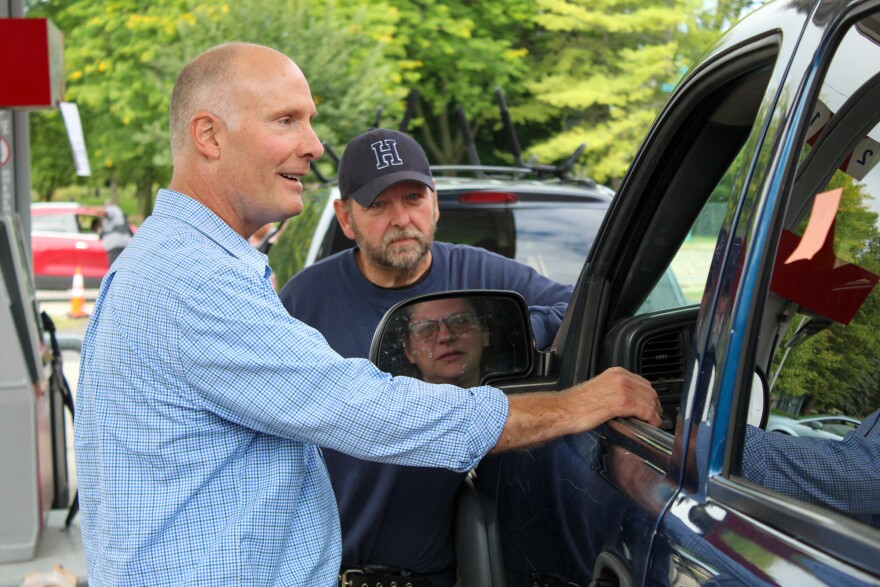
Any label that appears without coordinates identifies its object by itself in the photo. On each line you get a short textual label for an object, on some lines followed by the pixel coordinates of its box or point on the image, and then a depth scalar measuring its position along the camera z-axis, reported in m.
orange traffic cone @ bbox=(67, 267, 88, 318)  19.70
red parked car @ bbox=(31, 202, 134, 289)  22.78
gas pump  5.73
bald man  1.98
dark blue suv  1.46
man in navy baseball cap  3.06
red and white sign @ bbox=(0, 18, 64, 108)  6.27
